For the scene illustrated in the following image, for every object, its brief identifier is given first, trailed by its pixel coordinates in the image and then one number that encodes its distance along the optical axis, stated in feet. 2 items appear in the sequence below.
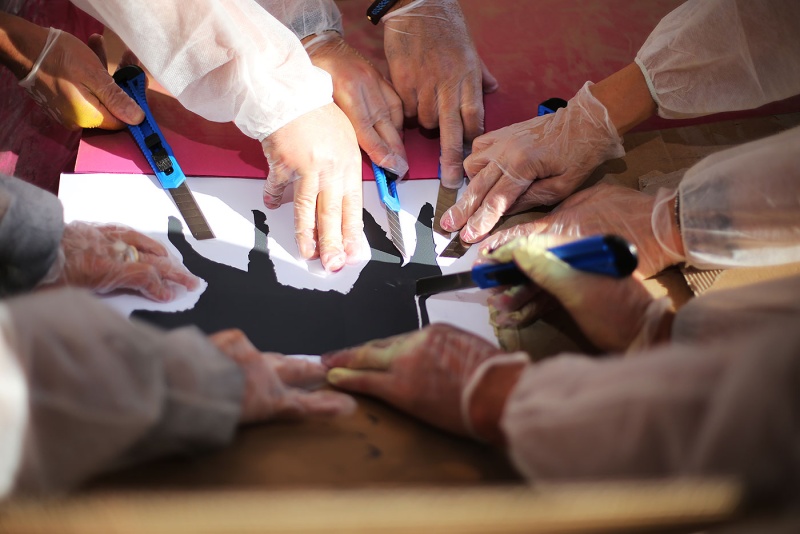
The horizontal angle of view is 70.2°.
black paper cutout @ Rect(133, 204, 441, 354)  3.45
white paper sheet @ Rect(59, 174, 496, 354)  3.48
